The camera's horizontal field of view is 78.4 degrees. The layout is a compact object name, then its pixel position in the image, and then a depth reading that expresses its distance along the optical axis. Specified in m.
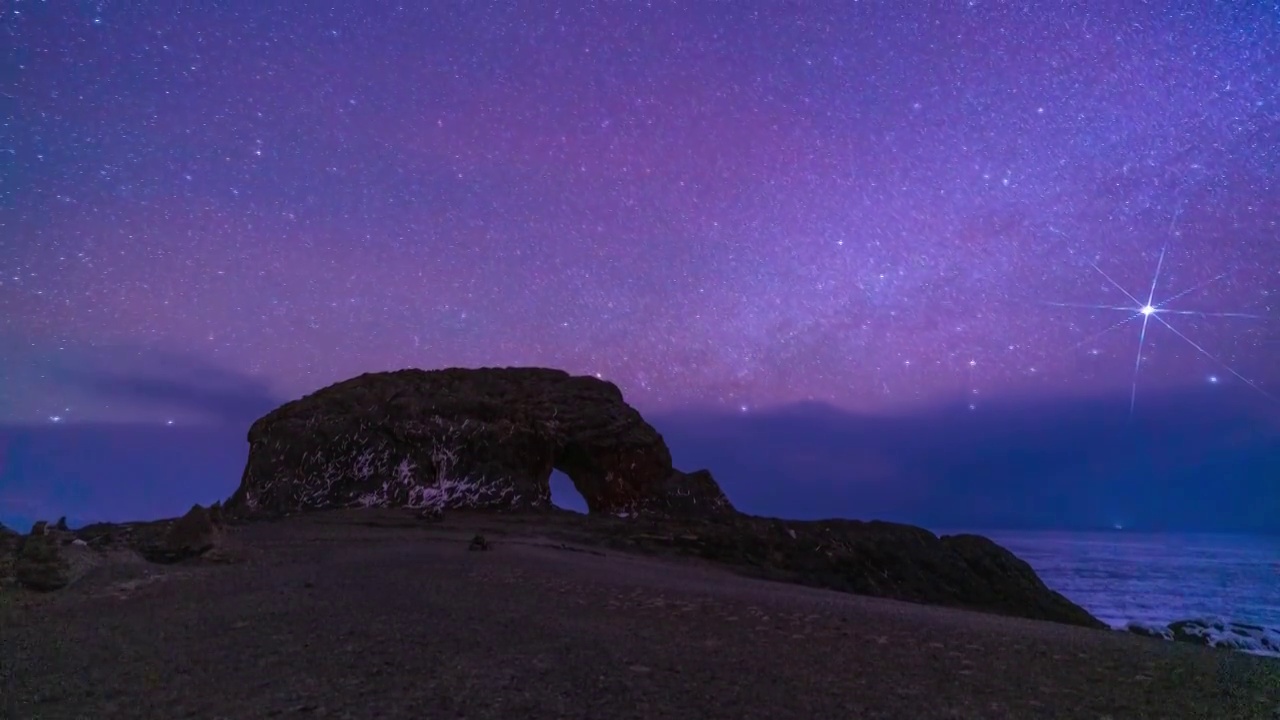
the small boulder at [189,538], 10.60
